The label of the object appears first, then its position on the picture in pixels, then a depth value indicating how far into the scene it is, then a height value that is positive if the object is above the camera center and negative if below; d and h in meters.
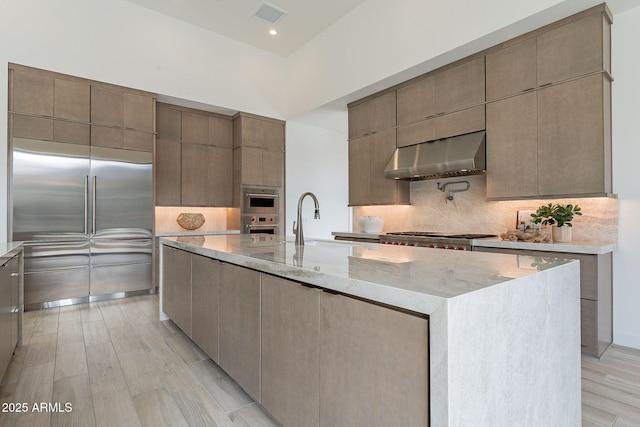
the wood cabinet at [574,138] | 2.68 +0.63
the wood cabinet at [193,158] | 5.04 +0.88
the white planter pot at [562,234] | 2.86 -0.18
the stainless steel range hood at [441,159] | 3.42 +0.60
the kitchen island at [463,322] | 0.83 -0.33
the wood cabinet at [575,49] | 2.70 +1.39
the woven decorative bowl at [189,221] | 5.29 -0.13
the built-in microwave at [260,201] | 5.52 +0.20
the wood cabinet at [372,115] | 4.38 +1.36
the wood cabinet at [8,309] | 1.90 -0.62
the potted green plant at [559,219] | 2.86 -0.05
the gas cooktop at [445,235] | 3.33 -0.24
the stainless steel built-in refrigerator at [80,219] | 3.66 -0.08
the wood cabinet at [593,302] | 2.49 -0.68
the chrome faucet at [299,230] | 2.33 -0.13
